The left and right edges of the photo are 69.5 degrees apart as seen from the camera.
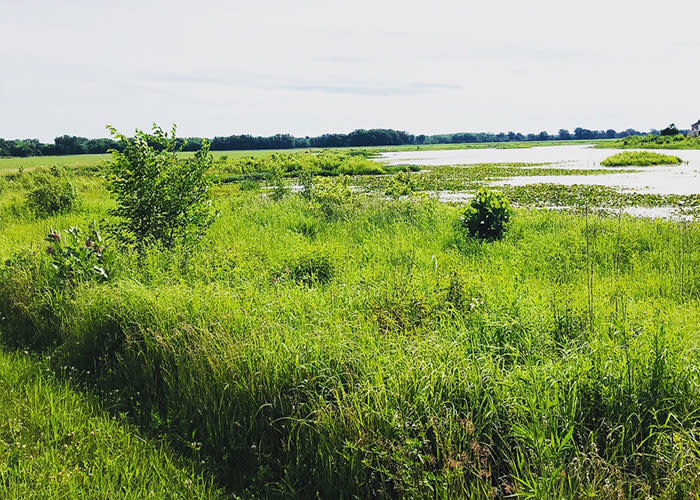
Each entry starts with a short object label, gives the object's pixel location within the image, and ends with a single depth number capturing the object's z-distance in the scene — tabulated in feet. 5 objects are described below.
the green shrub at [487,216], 33.40
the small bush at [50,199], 52.75
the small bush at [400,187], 53.88
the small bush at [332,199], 42.37
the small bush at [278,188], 57.77
